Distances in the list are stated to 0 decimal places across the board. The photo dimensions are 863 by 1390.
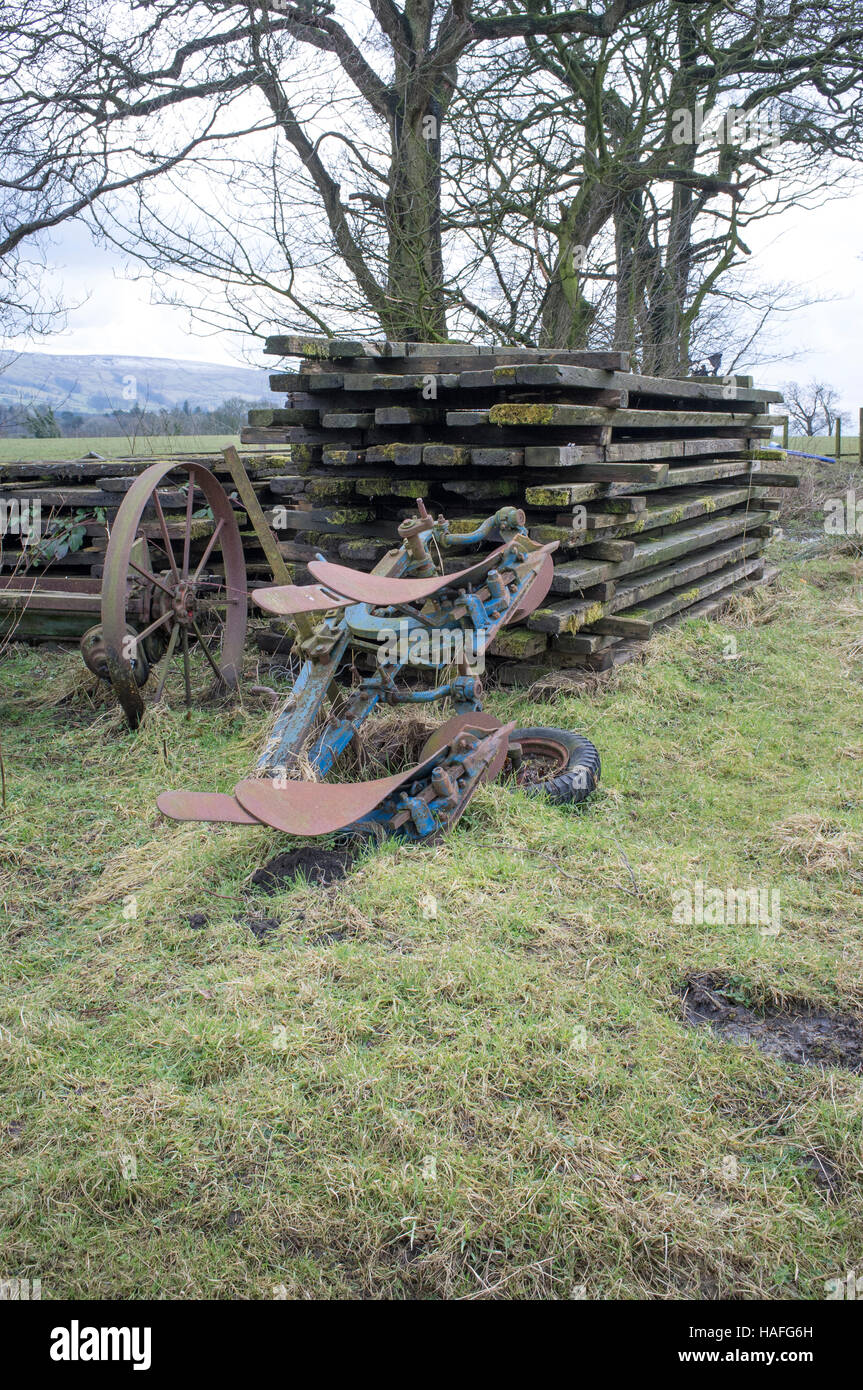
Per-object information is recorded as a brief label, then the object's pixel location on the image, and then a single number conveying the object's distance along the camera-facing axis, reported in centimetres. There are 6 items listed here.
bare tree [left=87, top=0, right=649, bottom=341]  948
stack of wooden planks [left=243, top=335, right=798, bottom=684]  601
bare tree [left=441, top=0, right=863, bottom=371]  1052
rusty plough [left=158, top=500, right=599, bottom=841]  354
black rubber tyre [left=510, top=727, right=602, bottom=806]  443
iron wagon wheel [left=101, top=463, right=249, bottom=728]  496
